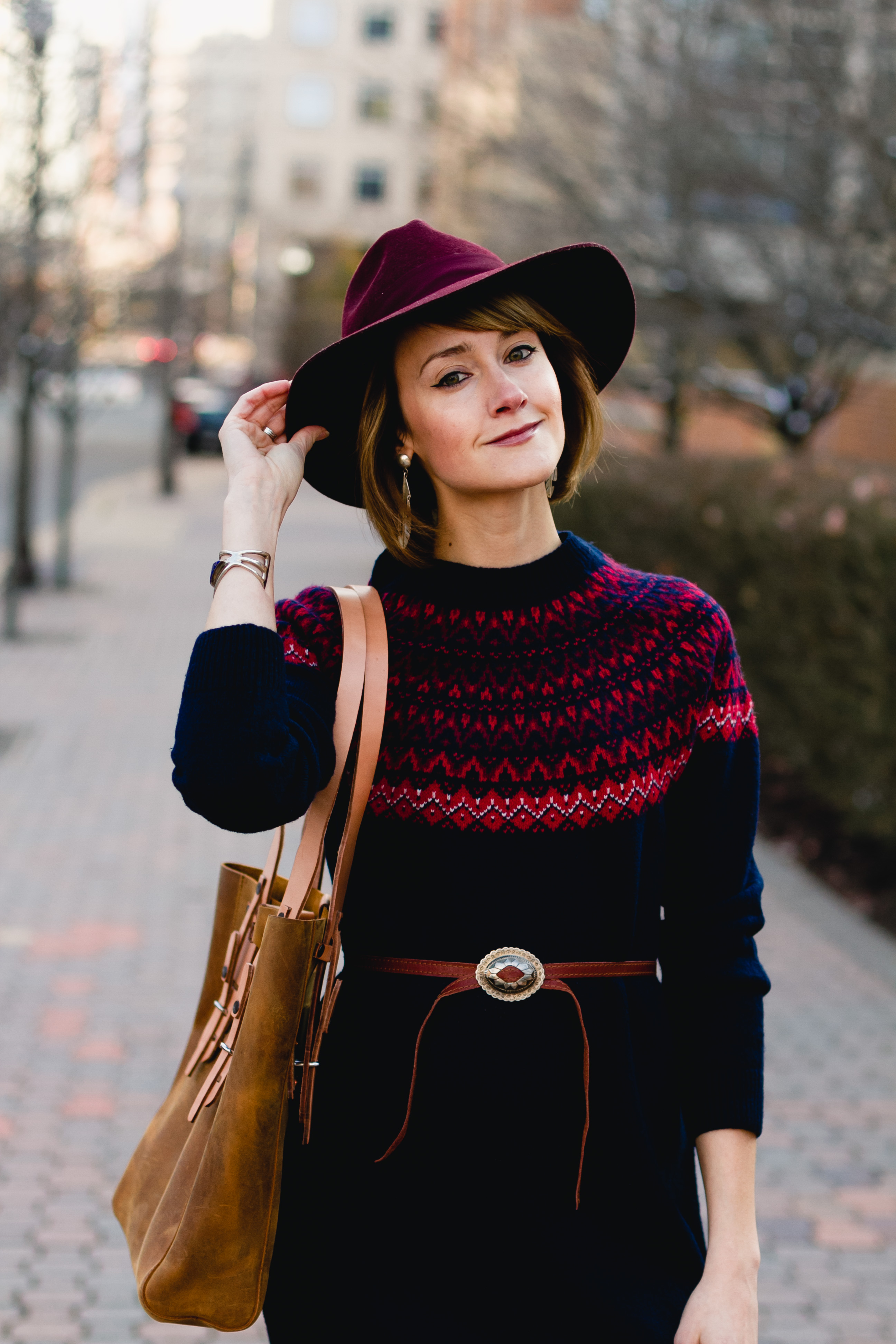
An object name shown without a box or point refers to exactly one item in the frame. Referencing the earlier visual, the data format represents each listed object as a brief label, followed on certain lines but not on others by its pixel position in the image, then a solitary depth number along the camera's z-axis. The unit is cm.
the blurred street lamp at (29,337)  983
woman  182
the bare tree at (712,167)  958
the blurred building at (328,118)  6456
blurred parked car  3475
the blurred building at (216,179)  1474
